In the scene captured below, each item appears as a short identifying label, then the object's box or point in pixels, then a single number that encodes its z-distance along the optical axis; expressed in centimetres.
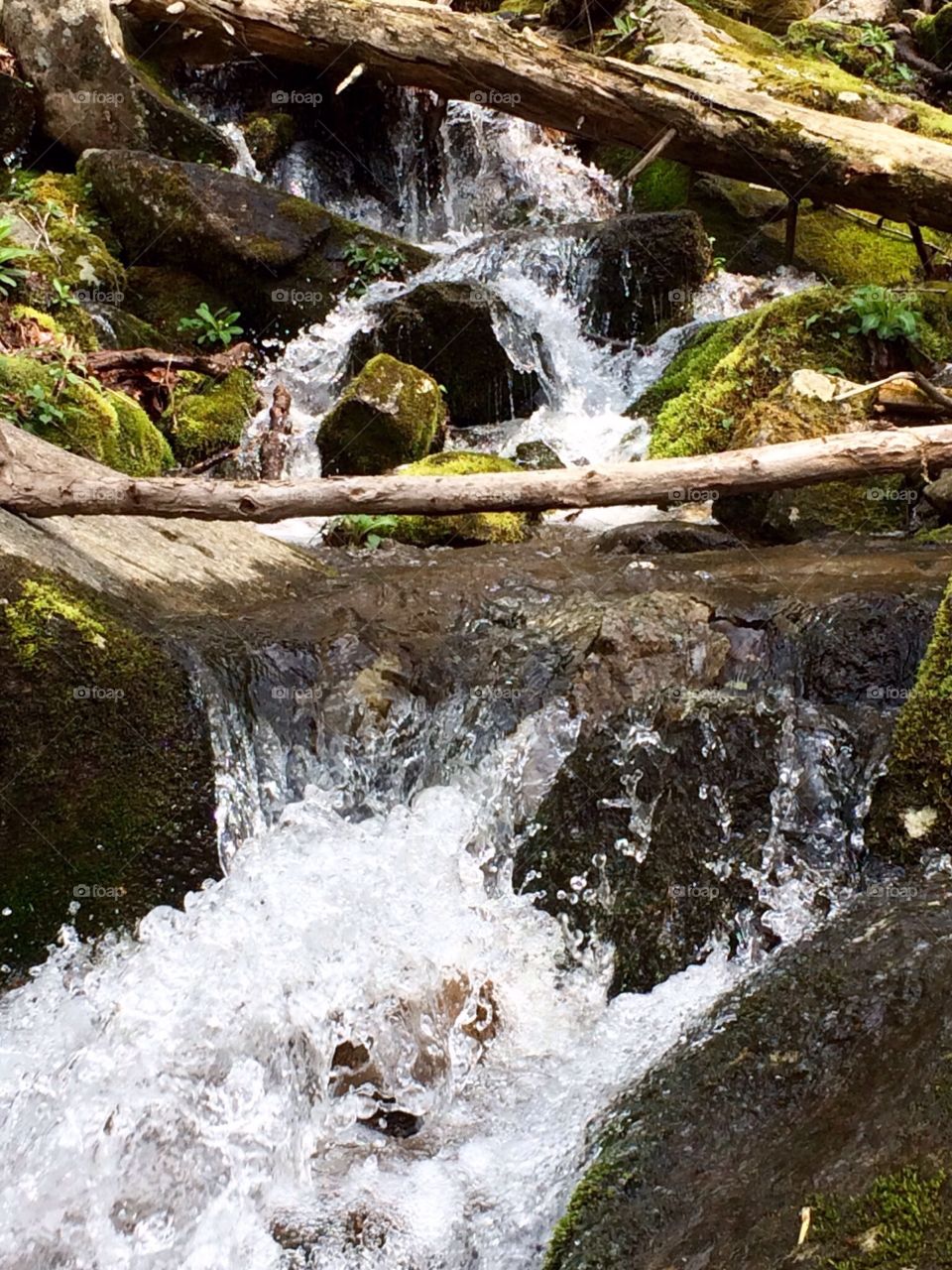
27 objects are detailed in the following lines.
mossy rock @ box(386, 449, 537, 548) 738
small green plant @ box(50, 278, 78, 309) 898
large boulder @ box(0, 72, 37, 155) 1122
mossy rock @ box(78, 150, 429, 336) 1079
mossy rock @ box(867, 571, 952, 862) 368
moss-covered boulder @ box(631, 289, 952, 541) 712
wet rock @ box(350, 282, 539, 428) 1002
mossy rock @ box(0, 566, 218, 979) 395
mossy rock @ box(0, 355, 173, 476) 694
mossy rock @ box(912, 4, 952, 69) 1714
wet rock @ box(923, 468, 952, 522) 667
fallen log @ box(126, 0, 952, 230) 1009
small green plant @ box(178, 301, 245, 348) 1035
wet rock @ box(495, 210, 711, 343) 1098
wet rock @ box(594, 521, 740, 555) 688
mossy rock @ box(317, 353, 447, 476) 861
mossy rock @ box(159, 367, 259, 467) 893
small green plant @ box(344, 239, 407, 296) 1115
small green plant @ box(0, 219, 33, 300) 845
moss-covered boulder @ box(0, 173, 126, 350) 905
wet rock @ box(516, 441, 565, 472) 853
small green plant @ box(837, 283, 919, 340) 816
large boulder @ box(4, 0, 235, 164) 1127
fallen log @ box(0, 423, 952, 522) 458
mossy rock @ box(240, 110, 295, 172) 1320
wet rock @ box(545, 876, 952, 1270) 202
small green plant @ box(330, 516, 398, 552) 740
